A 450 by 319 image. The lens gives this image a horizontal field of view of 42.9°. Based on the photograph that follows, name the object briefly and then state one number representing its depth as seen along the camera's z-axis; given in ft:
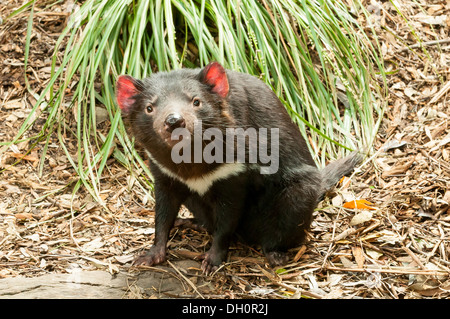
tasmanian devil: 10.00
